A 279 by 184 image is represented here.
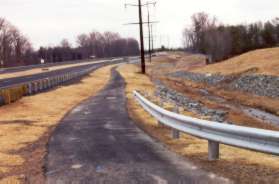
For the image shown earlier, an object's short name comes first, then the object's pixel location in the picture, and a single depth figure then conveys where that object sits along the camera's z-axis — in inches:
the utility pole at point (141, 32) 2056.8
